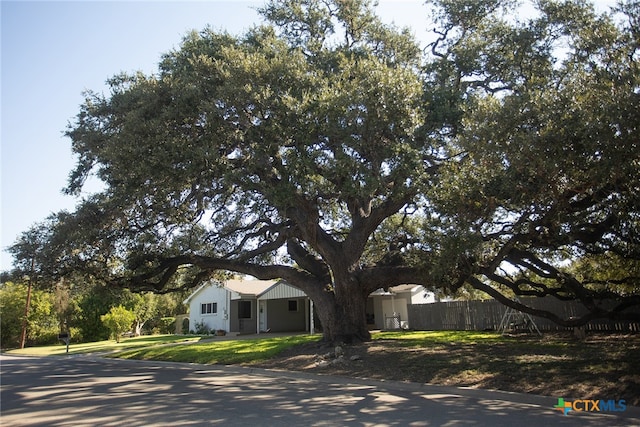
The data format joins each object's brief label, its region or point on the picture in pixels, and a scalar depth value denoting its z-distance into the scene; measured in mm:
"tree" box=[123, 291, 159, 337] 41000
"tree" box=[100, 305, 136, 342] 34562
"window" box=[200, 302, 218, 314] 38438
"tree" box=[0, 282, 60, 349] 37906
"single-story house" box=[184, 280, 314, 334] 35344
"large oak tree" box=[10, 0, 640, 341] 9727
